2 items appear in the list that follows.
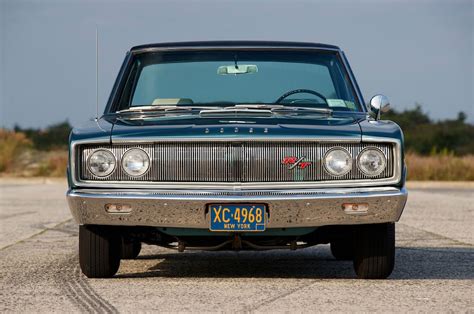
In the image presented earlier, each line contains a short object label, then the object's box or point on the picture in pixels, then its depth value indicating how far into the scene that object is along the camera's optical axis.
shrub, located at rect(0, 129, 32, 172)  58.82
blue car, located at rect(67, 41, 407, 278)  13.91
